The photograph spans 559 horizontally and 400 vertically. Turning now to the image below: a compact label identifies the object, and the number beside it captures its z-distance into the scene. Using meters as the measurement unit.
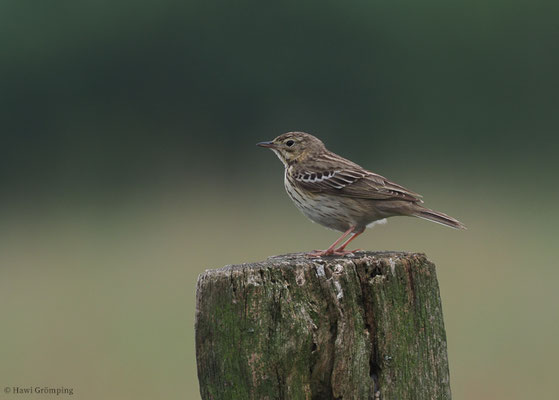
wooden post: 8.37
